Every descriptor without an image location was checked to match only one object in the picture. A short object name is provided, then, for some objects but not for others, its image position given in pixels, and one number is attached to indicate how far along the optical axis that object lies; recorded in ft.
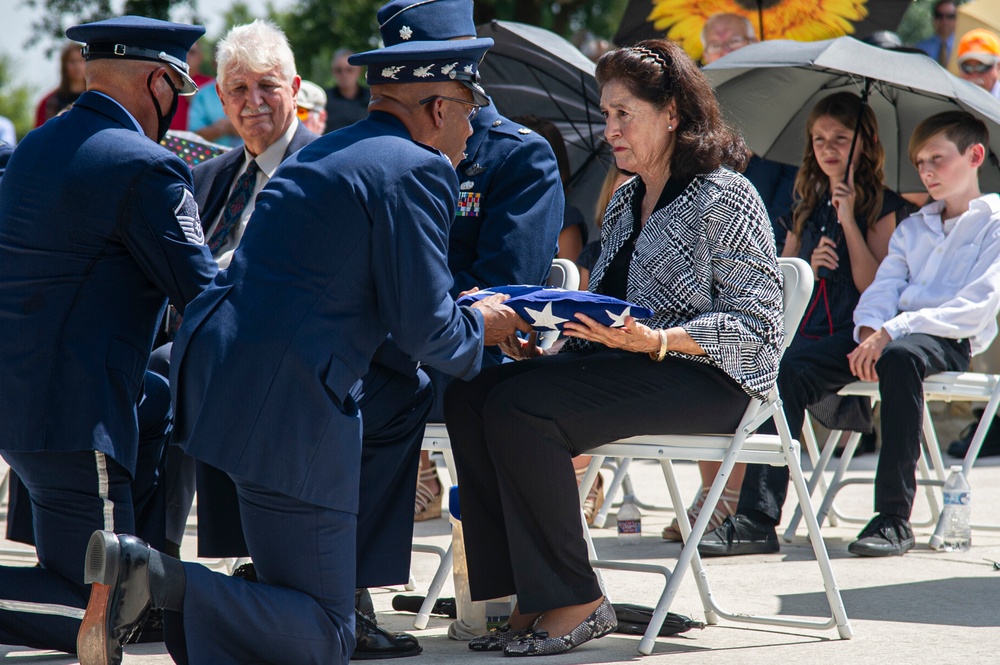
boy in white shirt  33.60
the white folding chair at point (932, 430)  33.99
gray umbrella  35.68
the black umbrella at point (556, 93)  44.60
